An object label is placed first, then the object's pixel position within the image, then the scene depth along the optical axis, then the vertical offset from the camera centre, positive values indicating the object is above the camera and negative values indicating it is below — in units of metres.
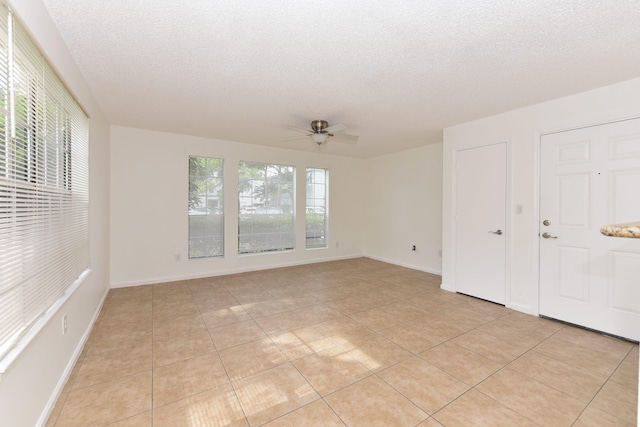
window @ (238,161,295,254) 5.25 +0.09
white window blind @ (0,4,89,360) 1.26 +0.14
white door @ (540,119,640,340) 2.59 -0.11
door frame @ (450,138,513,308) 3.41 +0.01
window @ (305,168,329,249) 6.07 +0.09
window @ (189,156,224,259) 4.79 +0.06
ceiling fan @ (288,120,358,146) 3.61 +1.05
